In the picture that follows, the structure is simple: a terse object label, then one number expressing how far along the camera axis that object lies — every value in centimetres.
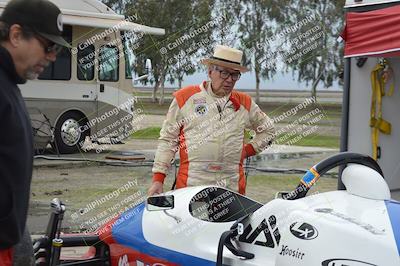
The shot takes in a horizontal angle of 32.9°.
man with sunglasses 226
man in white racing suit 443
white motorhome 1404
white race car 280
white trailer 781
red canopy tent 643
